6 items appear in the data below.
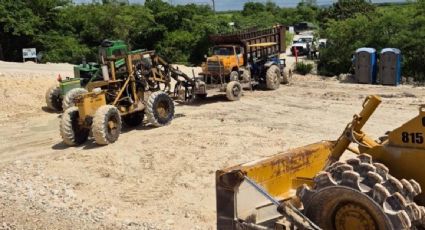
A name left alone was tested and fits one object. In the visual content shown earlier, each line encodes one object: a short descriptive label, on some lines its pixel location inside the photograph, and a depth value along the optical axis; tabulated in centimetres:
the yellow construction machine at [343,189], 503
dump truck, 1939
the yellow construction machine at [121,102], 1335
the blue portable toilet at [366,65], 2145
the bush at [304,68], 2534
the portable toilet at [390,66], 2077
